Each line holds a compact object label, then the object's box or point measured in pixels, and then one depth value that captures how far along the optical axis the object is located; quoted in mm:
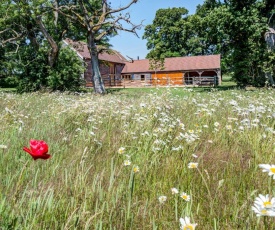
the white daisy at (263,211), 1115
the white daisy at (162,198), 1741
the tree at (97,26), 18656
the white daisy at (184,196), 1787
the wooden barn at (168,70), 43562
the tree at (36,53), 19109
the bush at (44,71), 19781
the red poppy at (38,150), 1391
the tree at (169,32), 58312
